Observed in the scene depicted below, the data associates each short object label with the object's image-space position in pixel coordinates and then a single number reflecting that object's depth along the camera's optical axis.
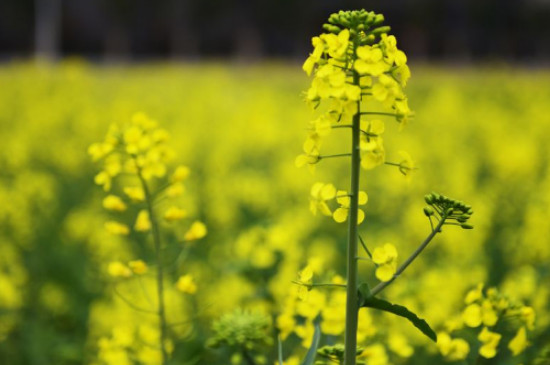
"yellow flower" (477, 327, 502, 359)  1.48
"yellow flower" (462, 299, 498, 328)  1.48
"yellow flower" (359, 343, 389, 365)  1.50
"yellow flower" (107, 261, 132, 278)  1.56
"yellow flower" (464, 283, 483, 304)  1.49
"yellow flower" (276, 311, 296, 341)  1.53
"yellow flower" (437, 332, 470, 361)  1.50
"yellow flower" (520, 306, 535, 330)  1.49
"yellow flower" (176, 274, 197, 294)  1.56
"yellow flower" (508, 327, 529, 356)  1.49
